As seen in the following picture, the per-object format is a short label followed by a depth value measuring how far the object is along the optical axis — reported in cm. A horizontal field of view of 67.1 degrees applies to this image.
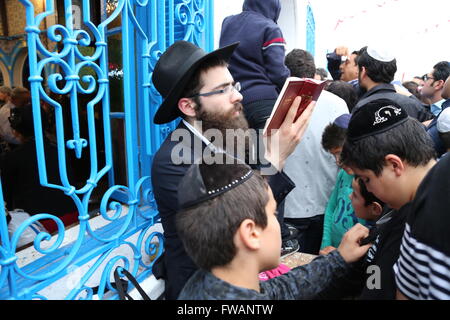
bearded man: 164
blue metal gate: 130
